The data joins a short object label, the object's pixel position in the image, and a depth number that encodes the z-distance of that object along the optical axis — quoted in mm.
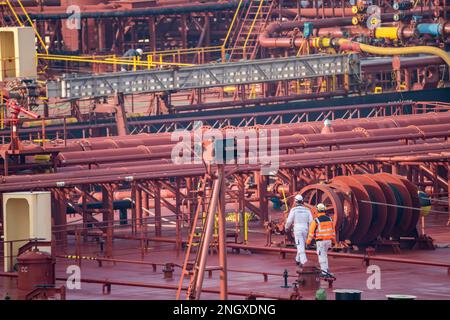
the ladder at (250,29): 70875
